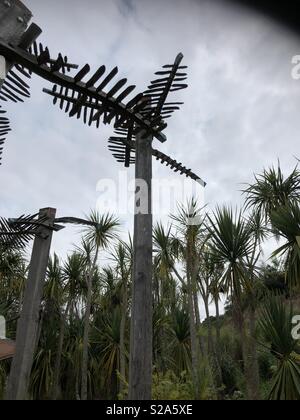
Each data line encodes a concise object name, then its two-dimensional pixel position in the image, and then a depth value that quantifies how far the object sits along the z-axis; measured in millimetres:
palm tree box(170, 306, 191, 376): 8844
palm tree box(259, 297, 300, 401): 4227
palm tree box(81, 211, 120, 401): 10195
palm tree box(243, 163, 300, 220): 8047
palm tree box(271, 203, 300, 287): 5305
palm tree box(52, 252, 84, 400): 10469
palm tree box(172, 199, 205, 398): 6961
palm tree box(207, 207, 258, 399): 6250
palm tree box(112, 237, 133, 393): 10117
